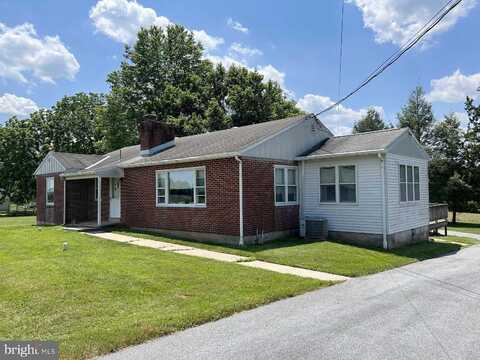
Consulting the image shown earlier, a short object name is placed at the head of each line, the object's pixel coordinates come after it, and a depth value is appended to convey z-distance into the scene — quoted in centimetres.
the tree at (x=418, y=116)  4022
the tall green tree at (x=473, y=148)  3123
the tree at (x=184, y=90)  3642
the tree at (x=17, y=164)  4512
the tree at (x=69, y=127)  4822
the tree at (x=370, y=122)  5047
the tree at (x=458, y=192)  3094
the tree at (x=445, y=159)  3253
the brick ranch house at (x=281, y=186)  1323
